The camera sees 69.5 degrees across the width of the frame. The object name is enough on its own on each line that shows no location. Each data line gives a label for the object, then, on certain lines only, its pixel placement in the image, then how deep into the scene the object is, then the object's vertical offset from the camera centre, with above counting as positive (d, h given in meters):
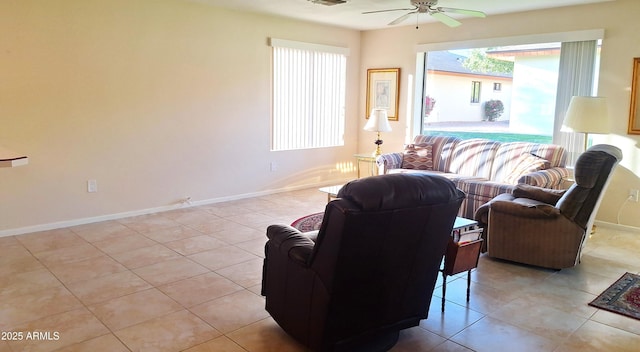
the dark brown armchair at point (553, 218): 3.51 -0.78
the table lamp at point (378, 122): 6.20 -0.07
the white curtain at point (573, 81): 5.14 +0.46
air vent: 5.04 +1.25
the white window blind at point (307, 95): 6.41 +0.30
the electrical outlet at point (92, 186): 4.82 -0.79
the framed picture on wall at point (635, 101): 4.80 +0.23
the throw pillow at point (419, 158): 6.00 -0.52
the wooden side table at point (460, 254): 2.88 -0.85
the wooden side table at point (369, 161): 6.75 -0.67
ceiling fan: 4.42 +1.05
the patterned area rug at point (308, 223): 4.59 -1.10
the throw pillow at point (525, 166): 4.96 -0.49
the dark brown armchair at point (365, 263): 2.02 -0.71
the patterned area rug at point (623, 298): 3.00 -1.20
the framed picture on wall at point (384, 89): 7.01 +0.43
